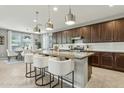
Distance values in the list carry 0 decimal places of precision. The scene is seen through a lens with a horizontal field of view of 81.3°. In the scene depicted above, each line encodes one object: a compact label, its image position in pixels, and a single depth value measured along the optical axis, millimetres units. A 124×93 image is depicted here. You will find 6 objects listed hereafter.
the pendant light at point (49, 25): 2447
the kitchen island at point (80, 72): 1937
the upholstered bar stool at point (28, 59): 2649
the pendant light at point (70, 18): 1795
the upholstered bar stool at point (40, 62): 2093
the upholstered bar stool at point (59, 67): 1586
